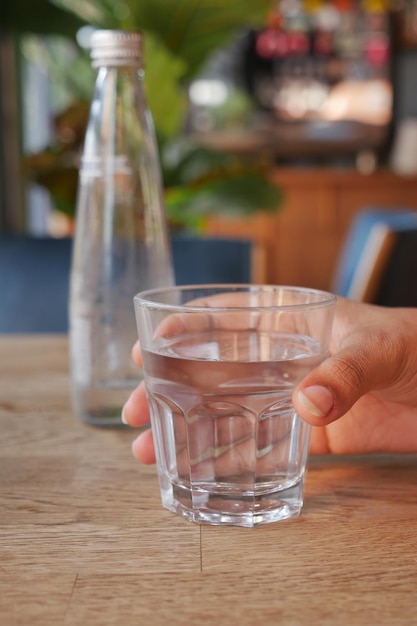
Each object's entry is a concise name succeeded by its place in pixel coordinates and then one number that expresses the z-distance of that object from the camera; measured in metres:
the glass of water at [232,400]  0.59
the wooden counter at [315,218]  4.94
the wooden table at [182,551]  0.53
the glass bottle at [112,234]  0.75
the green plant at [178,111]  1.77
